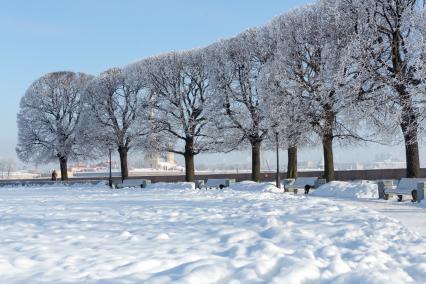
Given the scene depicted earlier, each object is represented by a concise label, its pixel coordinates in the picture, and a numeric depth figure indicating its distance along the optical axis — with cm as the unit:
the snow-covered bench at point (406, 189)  1600
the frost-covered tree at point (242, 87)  3033
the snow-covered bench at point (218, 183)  2817
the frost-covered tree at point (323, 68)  2367
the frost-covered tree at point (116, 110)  3788
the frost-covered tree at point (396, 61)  2053
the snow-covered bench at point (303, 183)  2316
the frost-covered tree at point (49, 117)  4428
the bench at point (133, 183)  3247
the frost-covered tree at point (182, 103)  3369
